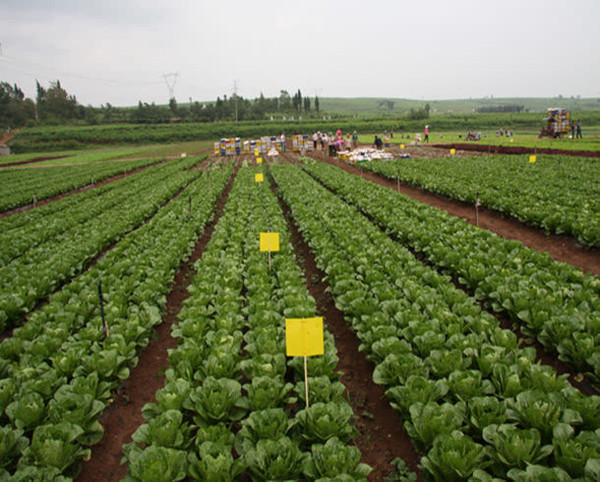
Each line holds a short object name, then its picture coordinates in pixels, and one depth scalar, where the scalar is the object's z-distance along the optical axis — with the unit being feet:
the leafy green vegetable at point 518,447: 9.79
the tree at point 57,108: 315.17
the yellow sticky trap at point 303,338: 12.86
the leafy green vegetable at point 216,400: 12.34
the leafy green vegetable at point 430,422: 10.95
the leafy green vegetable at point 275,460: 10.01
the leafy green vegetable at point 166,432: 11.20
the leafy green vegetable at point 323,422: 11.32
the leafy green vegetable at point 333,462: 9.95
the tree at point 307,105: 365.69
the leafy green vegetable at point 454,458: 9.68
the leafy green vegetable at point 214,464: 9.77
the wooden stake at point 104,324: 17.37
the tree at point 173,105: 314.45
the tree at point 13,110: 273.95
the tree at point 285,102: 419.54
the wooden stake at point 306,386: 12.47
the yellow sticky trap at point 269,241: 24.00
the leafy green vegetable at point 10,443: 11.16
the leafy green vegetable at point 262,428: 11.10
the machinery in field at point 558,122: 127.54
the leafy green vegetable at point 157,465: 9.66
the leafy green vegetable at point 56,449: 10.93
